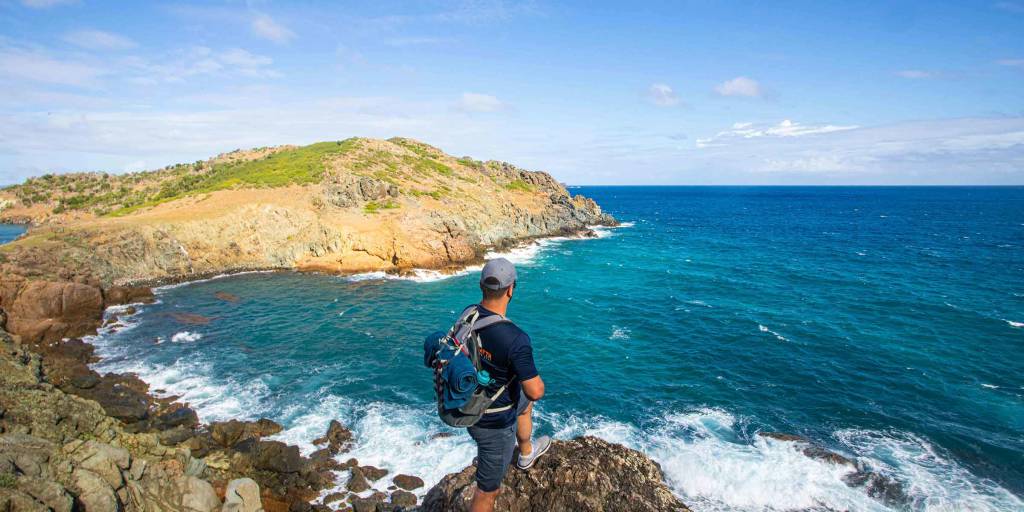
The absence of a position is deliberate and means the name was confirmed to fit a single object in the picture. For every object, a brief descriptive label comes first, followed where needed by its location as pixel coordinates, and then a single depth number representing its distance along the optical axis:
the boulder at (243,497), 11.52
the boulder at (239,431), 17.11
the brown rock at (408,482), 15.17
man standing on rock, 4.69
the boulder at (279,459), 15.52
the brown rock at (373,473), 15.60
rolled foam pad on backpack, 4.57
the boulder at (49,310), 25.25
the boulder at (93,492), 9.23
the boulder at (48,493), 8.30
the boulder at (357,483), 14.92
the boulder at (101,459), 10.16
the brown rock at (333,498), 14.30
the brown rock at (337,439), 17.17
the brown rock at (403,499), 14.16
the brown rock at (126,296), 32.56
